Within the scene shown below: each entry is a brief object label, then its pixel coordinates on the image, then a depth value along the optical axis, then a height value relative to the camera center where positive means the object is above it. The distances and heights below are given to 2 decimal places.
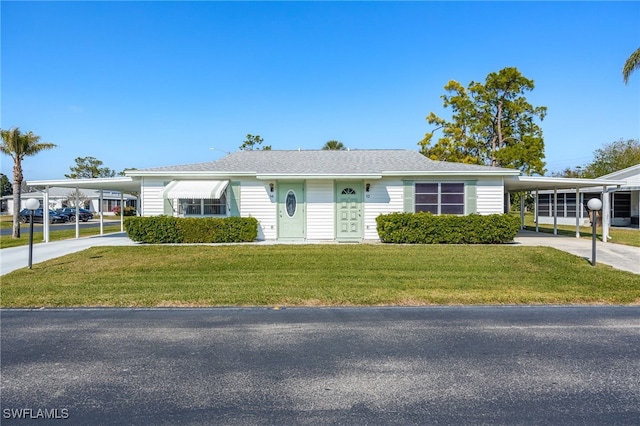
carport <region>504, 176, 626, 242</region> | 14.75 +1.25
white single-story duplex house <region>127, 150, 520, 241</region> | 14.41 +0.63
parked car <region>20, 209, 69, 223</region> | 33.44 -0.26
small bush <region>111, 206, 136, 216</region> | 41.62 +0.41
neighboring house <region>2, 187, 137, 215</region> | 47.00 +2.00
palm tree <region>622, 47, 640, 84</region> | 16.62 +6.38
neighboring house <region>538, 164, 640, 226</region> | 23.05 +0.72
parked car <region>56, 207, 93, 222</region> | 35.78 +0.09
